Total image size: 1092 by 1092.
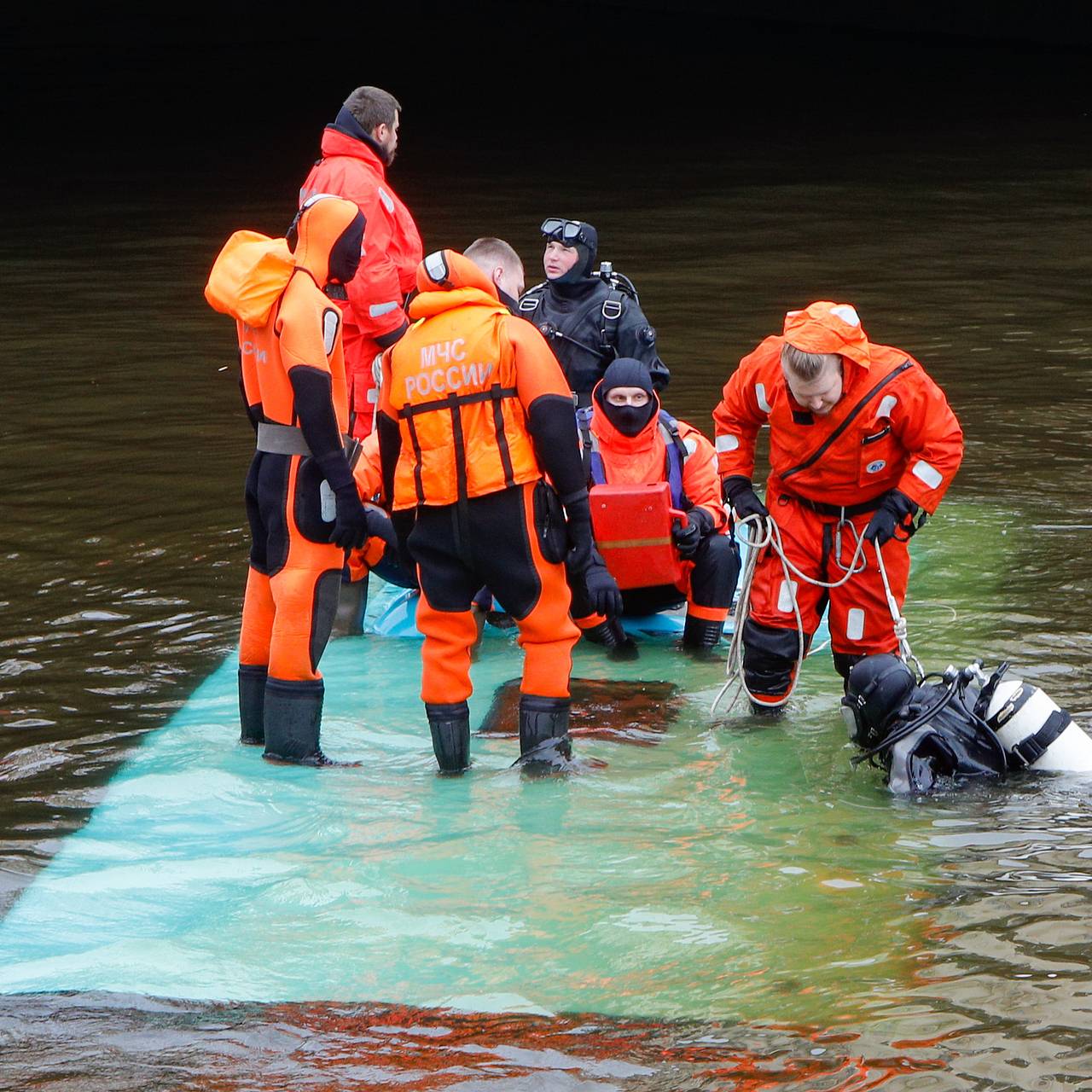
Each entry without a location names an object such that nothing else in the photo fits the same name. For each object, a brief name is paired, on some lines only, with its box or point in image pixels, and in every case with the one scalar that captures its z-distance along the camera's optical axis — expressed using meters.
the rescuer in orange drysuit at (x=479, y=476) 9.96
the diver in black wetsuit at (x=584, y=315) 13.91
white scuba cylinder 10.03
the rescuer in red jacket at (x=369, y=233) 14.62
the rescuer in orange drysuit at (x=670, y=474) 13.21
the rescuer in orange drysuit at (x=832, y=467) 10.34
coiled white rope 10.88
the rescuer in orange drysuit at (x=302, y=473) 10.20
